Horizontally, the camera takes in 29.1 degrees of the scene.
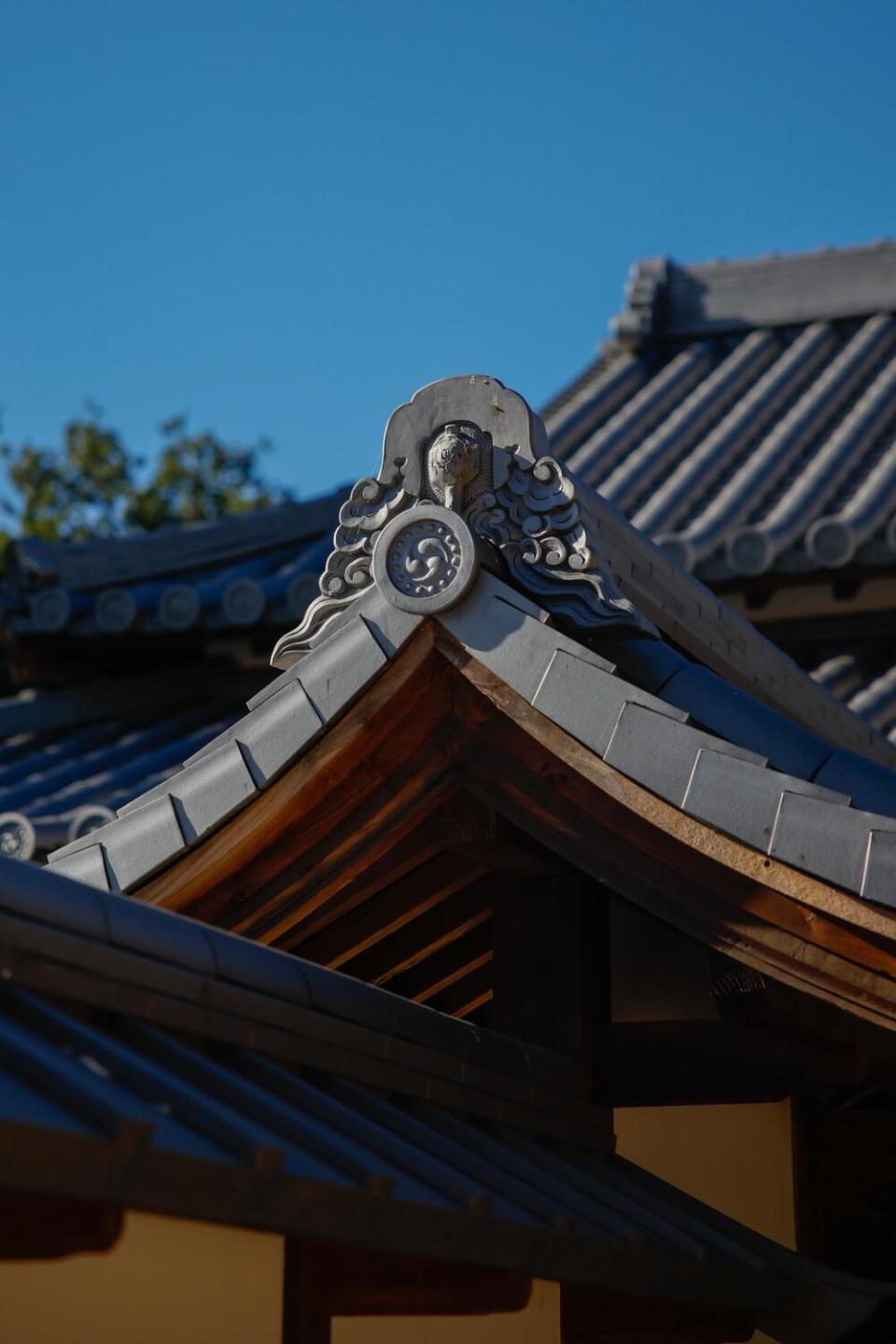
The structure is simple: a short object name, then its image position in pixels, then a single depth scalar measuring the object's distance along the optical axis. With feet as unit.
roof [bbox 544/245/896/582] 23.93
